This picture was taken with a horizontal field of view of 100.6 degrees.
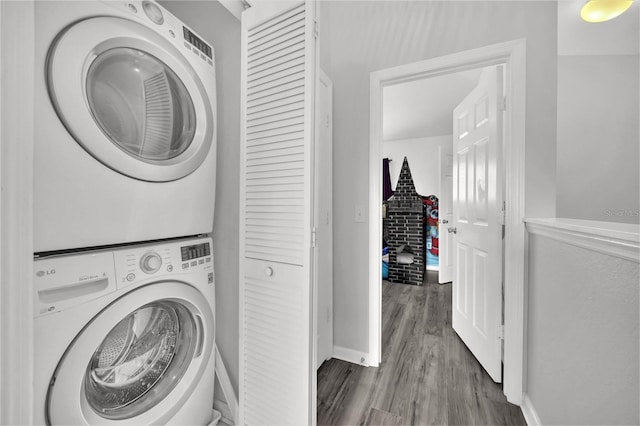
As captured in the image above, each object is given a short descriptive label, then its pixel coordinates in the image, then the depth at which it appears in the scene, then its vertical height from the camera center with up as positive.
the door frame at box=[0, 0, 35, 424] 0.50 +0.00
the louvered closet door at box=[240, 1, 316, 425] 1.00 -0.01
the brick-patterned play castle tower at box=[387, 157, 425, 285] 4.00 -0.28
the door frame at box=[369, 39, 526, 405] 1.46 +0.18
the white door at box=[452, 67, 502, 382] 1.67 -0.07
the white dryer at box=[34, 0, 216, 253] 0.72 +0.29
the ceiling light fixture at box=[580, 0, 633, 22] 1.36 +1.08
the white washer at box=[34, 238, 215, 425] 0.73 -0.43
